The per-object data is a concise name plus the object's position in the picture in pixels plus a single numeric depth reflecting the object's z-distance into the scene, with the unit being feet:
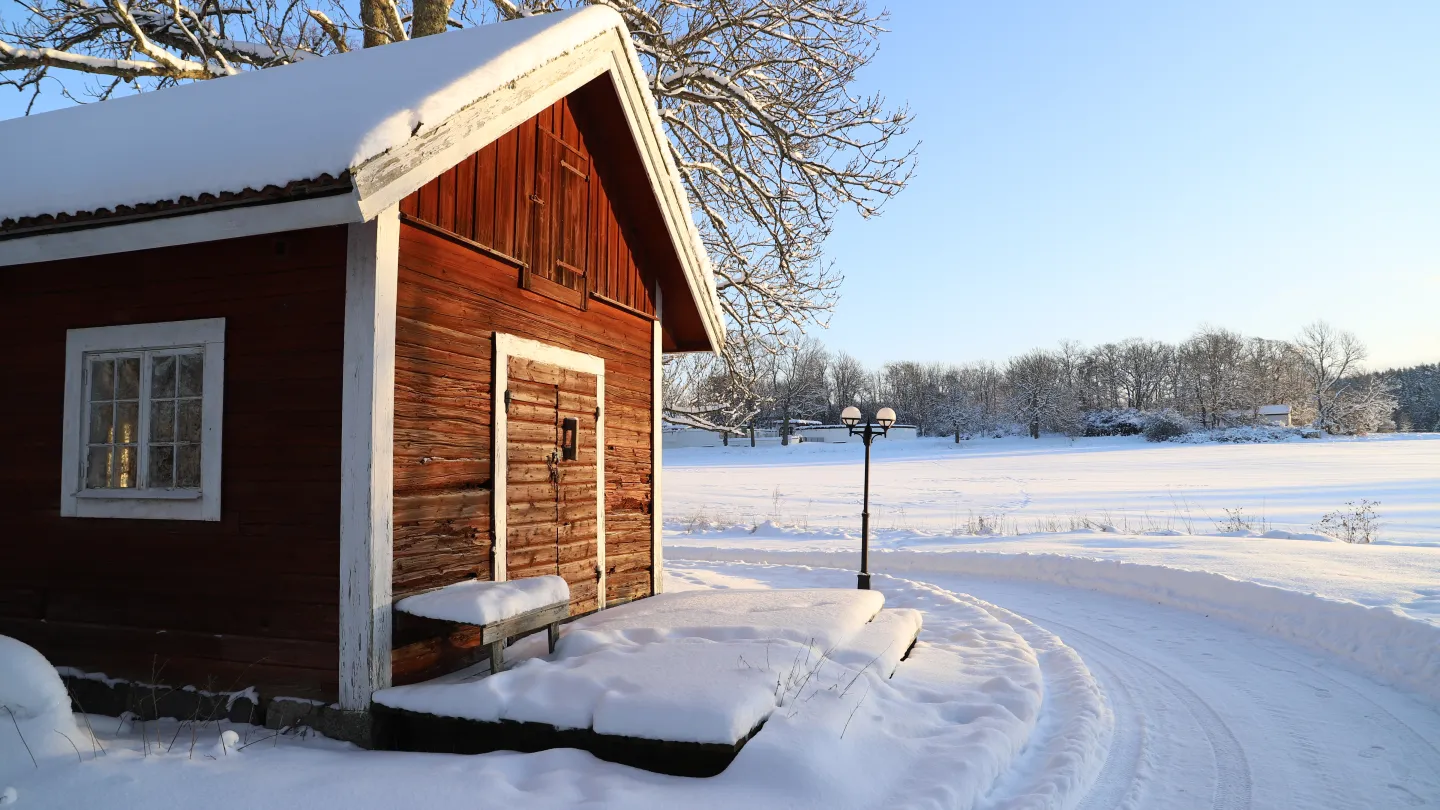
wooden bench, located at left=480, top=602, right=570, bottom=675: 16.20
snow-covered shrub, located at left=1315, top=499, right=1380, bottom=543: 48.48
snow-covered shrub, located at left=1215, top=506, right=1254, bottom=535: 52.65
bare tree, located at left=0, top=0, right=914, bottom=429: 36.60
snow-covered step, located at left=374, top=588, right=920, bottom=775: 14.17
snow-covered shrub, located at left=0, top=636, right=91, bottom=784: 13.61
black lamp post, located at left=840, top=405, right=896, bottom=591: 37.49
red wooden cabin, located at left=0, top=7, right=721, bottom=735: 16.34
